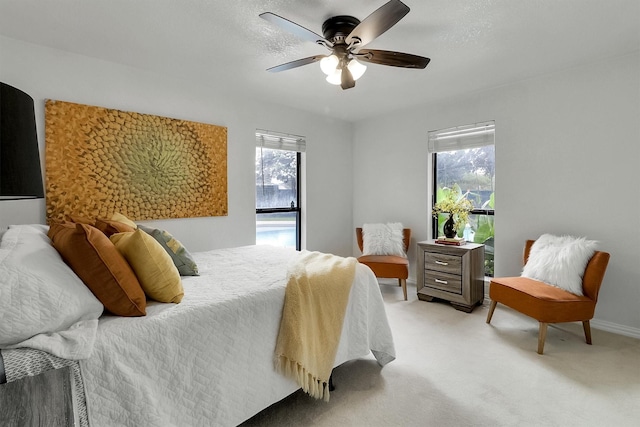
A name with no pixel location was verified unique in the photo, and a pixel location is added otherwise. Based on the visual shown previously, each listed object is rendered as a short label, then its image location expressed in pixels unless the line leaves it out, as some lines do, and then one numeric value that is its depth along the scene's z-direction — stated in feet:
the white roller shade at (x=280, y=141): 13.41
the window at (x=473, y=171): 12.59
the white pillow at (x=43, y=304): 3.61
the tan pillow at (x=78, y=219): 8.11
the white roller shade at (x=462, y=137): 12.35
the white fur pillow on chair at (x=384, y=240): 13.91
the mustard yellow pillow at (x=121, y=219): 8.15
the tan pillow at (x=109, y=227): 6.45
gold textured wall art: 8.62
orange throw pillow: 4.65
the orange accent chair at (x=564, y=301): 8.32
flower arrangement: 12.46
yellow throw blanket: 5.88
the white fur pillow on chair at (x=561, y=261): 8.79
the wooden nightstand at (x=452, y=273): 11.41
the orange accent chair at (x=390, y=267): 12.60
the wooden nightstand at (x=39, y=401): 3.07
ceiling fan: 6.07
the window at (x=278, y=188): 13.69
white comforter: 4.07
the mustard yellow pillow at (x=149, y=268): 5.31
